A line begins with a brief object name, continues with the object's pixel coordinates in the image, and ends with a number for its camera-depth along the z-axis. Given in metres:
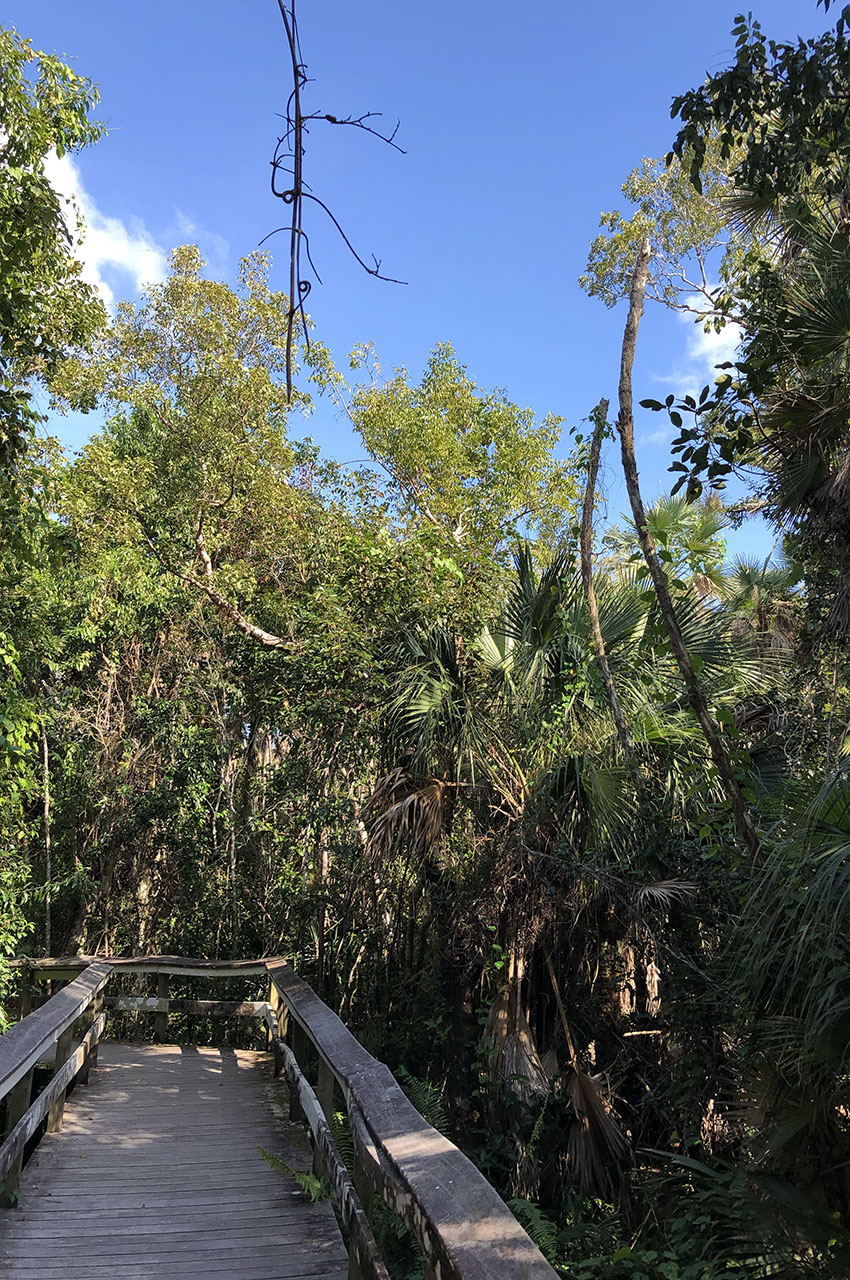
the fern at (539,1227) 5.06
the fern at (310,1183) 4.02
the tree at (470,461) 17.86
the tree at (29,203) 5.74
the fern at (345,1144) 5.55
